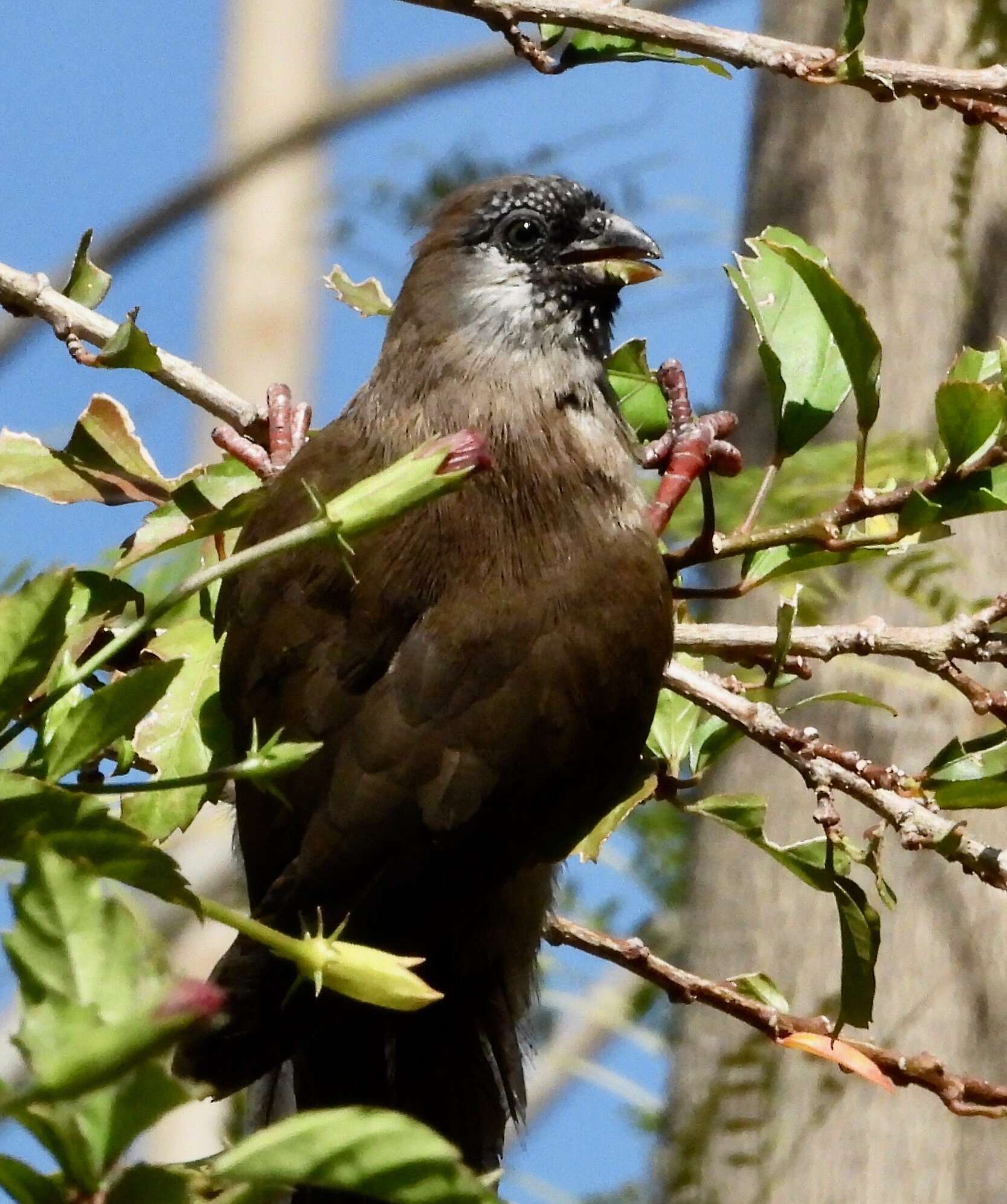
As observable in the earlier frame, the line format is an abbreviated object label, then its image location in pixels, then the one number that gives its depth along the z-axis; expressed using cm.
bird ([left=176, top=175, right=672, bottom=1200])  402
